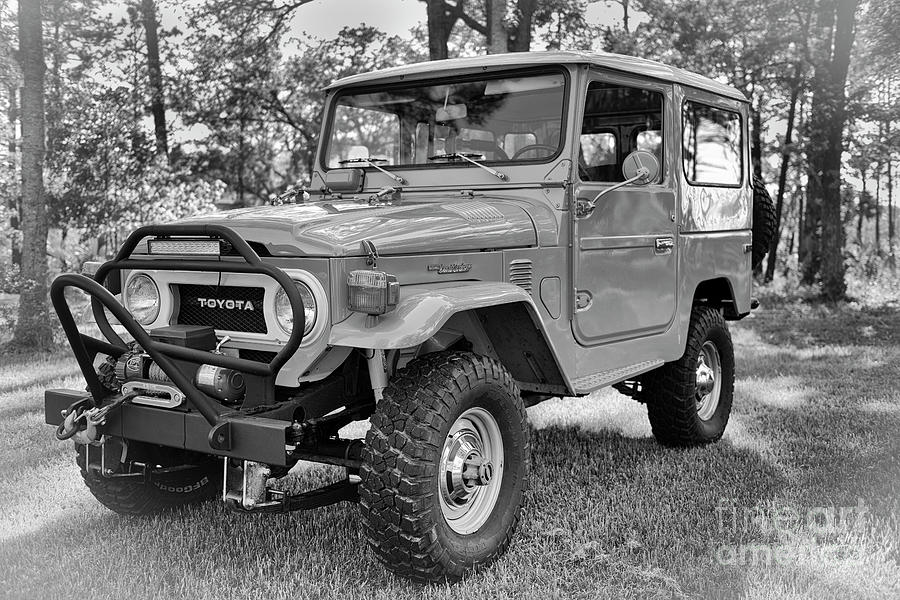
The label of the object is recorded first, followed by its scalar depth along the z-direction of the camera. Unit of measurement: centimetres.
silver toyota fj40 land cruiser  335
